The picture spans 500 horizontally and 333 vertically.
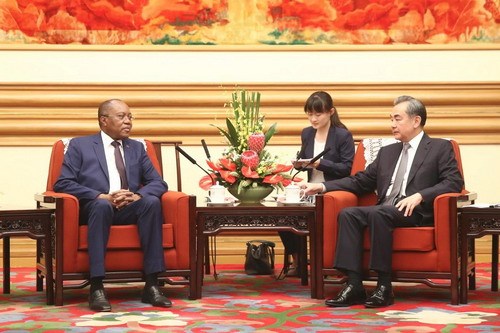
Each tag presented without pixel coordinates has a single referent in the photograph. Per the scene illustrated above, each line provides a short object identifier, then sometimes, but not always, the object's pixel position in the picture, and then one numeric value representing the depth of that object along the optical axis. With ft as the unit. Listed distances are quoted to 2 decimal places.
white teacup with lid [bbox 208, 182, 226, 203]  33.44
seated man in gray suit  31.17
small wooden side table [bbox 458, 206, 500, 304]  31.56
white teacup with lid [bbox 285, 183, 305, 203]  33.61
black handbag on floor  39.45
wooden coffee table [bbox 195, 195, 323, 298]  32.56
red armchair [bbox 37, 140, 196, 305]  31.24
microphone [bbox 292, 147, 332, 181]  34.98
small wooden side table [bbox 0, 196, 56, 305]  31.39
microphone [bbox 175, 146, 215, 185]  34.65
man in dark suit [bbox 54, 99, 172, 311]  30.98
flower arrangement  34.03
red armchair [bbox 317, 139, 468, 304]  31.22
